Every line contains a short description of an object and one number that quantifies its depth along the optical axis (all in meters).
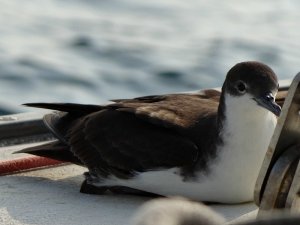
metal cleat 5.78
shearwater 7.66
